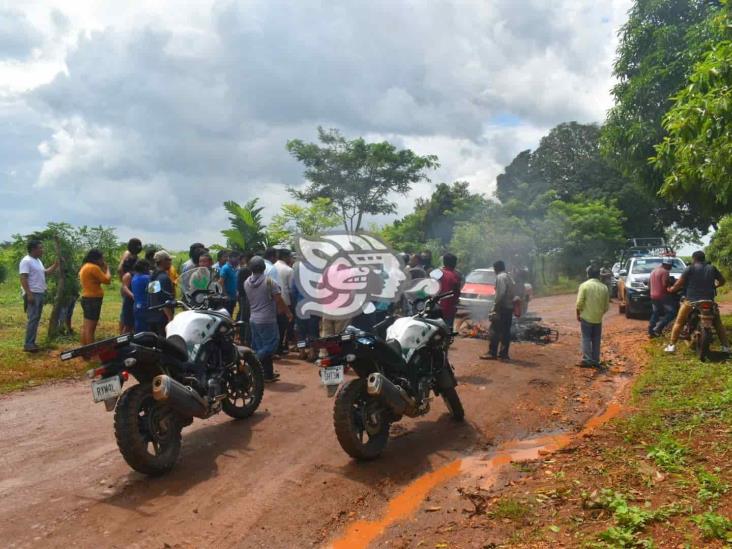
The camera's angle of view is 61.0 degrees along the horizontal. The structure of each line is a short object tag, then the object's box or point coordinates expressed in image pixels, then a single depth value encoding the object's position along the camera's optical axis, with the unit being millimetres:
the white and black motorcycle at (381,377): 5348
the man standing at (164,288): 8281
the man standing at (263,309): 8500
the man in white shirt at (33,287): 10297
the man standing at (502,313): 10500
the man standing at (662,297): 12117
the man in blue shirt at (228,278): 10742
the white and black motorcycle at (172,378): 4992
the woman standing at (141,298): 8570
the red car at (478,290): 16388
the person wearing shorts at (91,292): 9961
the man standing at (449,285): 9828
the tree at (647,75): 14445
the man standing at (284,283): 10366
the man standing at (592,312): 9977
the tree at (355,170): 38156
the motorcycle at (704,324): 9508
